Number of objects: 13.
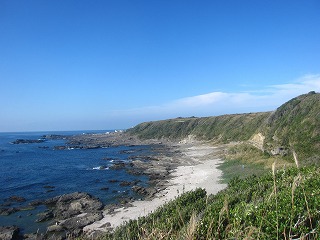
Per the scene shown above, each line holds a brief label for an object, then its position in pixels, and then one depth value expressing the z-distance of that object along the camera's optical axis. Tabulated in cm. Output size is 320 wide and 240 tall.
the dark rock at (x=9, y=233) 2353
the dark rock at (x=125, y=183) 4274
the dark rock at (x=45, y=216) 2829
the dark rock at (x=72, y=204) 3016
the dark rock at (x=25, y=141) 13712
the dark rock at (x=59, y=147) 10131
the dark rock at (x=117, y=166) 5679
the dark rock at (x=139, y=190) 3755
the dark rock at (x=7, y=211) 3038
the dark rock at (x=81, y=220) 2632
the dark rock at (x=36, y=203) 3319
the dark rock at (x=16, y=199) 3484
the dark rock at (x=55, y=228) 2519
